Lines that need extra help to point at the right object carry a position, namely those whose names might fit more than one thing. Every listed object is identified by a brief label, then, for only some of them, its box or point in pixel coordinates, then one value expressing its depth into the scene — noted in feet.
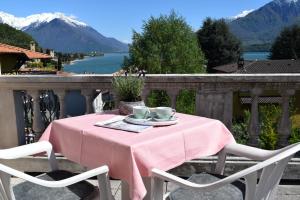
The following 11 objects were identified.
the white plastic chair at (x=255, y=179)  4.41
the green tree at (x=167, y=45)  84.83
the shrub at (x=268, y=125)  9.02
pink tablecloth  4.73
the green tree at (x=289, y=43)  130.20
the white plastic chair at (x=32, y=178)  4.53
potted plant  6.59
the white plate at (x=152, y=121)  5.73
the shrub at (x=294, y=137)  8.98
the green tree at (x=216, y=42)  113.71
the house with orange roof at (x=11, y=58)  64.58
